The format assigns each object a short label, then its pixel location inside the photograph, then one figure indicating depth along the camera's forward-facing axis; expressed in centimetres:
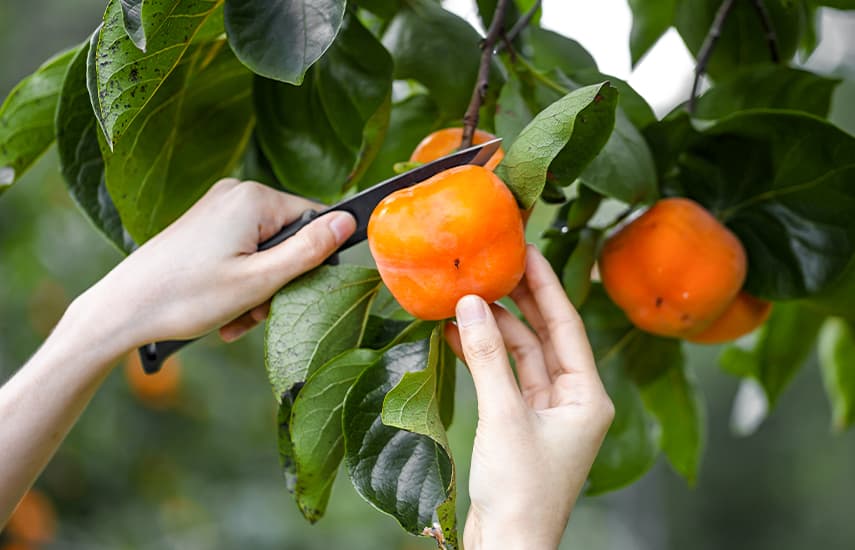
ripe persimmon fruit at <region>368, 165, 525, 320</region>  54
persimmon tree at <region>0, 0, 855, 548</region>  54
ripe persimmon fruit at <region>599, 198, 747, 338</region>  69
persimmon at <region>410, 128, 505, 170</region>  66
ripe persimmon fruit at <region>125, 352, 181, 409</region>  238
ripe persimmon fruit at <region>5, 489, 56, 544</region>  196
